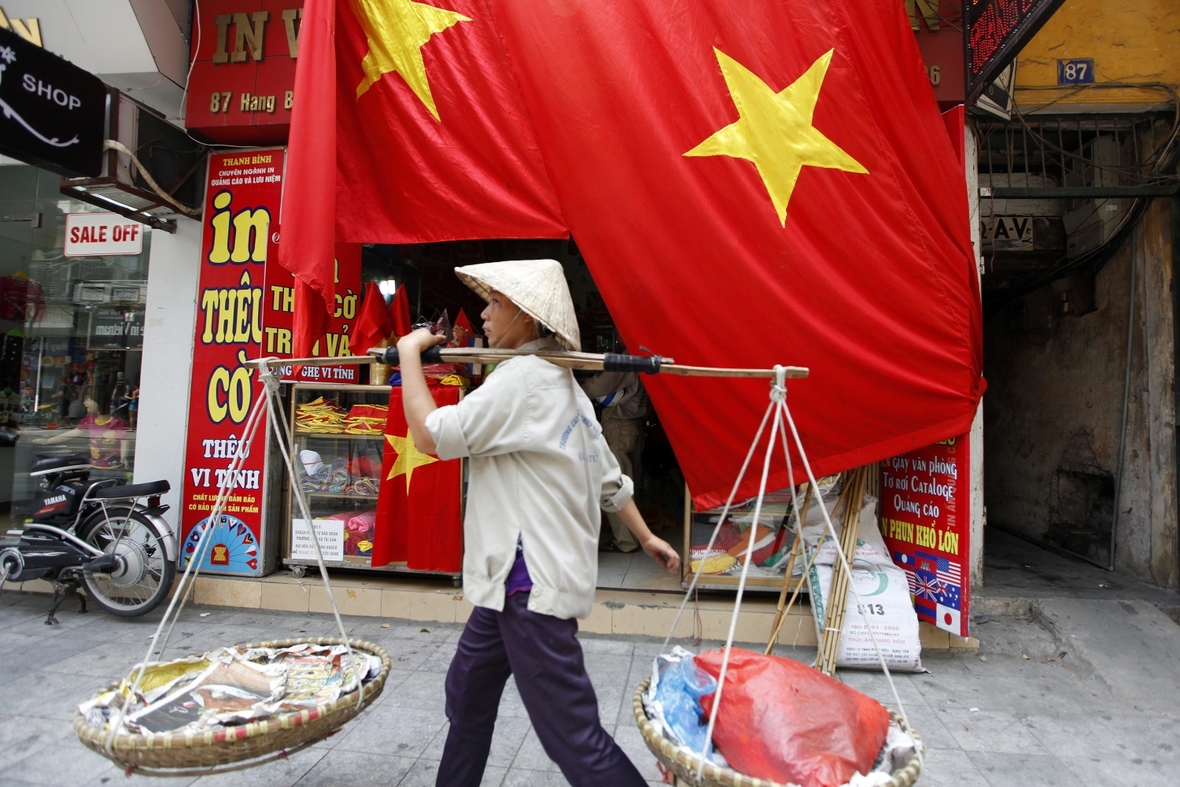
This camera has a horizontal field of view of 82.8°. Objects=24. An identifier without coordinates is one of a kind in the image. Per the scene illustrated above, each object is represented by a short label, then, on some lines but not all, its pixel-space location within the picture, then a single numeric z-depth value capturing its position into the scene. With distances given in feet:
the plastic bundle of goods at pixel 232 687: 7.03
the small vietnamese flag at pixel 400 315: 15.99
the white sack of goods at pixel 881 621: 12.01
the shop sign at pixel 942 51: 13.39
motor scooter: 14.40
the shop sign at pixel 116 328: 17.42
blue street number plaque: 15.01
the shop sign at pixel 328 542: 15.37
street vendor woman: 6.36
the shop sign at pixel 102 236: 17.16
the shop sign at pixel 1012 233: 18.10
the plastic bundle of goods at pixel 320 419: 15.58
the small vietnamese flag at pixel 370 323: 15.47
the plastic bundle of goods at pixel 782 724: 6.18
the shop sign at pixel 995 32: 10.98
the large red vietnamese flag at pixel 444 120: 11.83
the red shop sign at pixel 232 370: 15.44
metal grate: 15.37
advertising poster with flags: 12.25
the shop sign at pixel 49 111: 11.89
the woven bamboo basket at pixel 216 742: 6.15
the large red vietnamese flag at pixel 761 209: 11.30
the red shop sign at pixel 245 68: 14.71
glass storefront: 17.38
